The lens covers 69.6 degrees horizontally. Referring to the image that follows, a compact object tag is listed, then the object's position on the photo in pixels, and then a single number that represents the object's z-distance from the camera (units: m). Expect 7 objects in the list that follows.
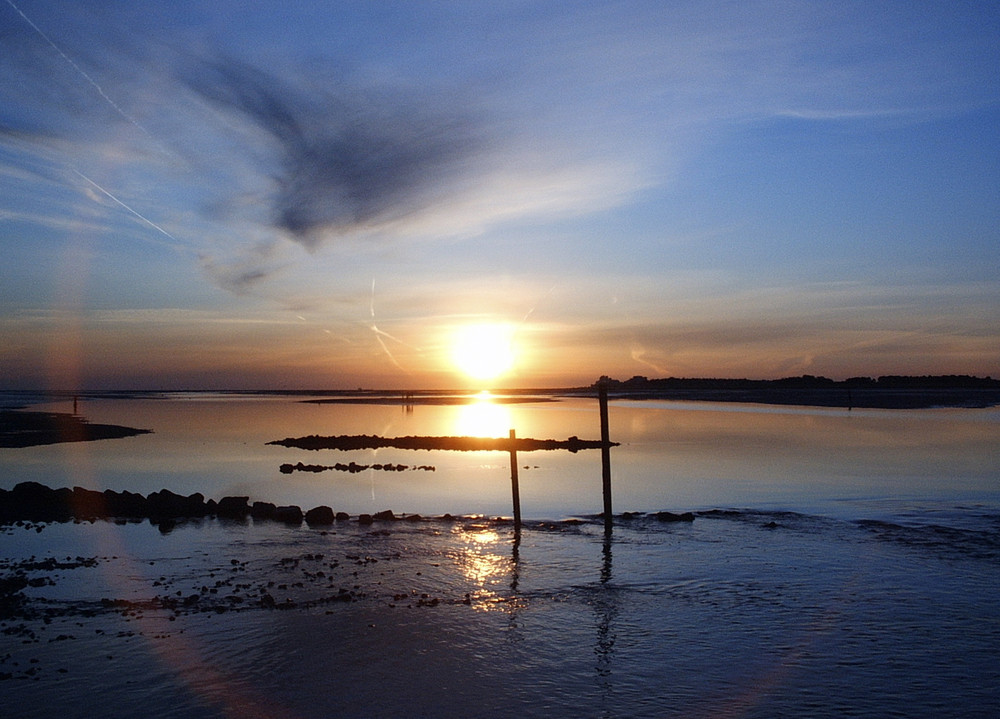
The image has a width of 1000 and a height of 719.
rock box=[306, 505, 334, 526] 26.02
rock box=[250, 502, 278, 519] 27.30
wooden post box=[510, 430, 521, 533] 24.59
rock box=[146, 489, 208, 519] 28.00
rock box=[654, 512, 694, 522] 25.03
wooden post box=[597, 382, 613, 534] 24.36
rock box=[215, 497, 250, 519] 27.67
